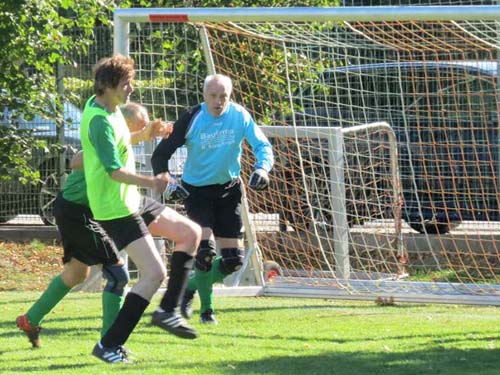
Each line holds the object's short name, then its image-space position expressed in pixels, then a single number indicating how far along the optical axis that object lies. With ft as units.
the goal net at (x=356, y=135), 66.80
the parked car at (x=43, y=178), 97.45
